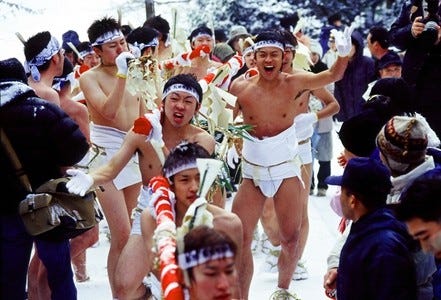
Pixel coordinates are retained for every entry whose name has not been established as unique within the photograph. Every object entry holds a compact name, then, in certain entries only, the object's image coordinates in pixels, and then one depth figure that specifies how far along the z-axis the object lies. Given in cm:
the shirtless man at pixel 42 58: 564
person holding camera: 655
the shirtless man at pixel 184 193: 414
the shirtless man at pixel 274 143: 588
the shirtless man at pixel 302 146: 650
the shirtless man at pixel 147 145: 488
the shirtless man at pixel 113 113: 561
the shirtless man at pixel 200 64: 676
